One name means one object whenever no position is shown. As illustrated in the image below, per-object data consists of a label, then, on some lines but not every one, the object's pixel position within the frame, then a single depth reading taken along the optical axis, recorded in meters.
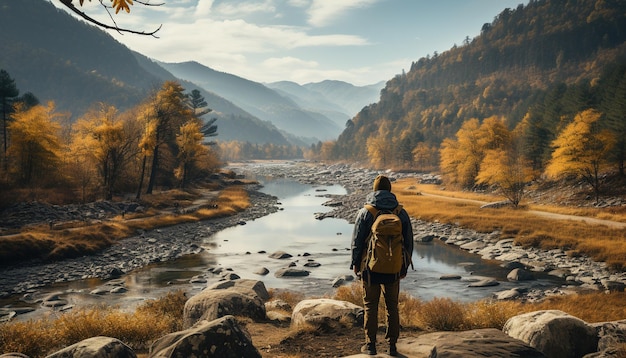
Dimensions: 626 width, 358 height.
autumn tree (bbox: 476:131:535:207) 47.56
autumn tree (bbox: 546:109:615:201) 46.16
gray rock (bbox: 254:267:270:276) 24.84
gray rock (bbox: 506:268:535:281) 23.17
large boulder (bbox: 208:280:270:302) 14.19
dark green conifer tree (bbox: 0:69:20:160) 52.63
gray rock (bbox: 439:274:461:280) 23.72
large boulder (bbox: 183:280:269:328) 10.15
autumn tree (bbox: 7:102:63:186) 43.06
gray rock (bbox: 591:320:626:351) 7.52
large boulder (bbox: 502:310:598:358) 7.46
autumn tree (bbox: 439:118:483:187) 68.44
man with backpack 6.44
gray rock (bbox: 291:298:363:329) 9.49
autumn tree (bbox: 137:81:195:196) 47.66
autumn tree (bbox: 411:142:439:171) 119.62
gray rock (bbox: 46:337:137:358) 6.25
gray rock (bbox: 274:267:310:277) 24.22
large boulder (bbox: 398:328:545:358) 6.18
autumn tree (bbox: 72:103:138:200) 43.94
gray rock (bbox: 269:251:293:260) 29.65
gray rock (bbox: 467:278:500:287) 21.91
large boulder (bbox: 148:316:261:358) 6.04
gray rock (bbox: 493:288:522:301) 19.09
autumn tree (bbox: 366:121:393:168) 143.12
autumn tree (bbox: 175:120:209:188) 58.47
